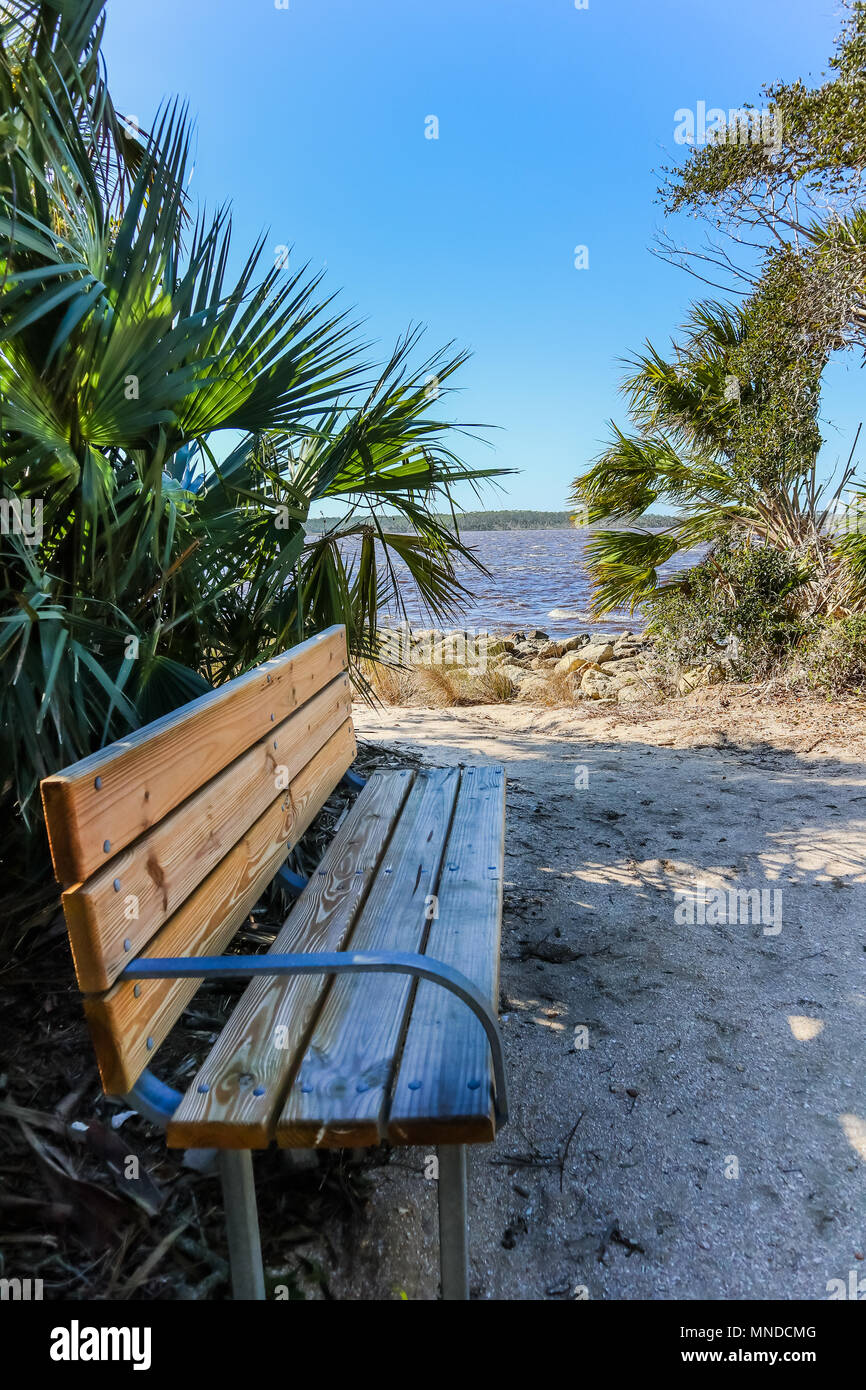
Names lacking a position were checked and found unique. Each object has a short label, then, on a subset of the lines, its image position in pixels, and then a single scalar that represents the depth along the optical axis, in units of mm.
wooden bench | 1223
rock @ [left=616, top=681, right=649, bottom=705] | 7668
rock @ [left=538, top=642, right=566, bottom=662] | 12820
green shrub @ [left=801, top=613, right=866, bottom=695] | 6418
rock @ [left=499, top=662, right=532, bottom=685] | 9631
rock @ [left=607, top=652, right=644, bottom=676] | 10178
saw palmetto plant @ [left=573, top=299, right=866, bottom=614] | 7242
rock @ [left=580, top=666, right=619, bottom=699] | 8320
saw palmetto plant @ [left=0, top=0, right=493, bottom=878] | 2018
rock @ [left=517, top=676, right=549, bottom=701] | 8148
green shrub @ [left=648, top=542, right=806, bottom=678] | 7410
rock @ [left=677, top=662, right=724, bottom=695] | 7652
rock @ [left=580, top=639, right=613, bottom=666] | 11885
